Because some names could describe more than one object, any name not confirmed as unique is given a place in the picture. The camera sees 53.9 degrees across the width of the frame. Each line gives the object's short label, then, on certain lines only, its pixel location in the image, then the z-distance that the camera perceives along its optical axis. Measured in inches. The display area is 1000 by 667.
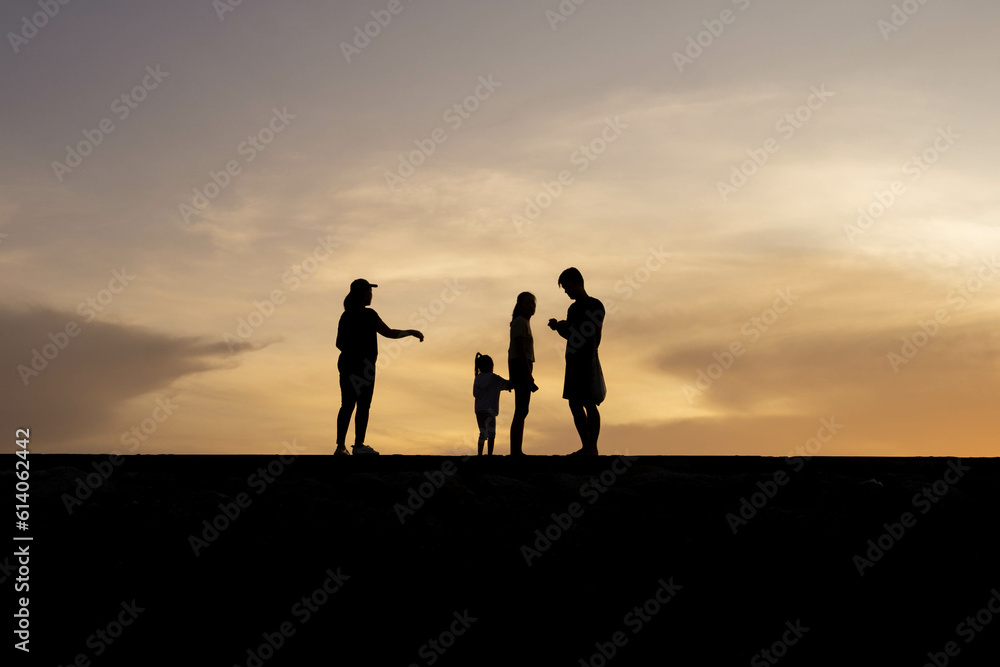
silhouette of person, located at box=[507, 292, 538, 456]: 430.9
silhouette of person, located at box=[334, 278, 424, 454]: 424.2
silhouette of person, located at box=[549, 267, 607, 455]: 420.5
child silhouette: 536.1
